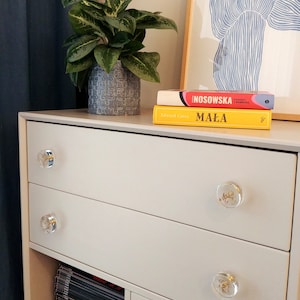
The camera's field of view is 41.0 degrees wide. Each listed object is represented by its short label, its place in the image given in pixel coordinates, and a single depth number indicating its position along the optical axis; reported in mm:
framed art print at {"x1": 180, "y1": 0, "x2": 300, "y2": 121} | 993
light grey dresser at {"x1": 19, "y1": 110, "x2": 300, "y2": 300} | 677
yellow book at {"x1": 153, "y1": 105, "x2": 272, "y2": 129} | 758
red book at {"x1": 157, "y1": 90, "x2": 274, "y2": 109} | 758
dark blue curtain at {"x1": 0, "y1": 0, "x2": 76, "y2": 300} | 1165
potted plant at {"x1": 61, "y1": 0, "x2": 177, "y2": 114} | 992
